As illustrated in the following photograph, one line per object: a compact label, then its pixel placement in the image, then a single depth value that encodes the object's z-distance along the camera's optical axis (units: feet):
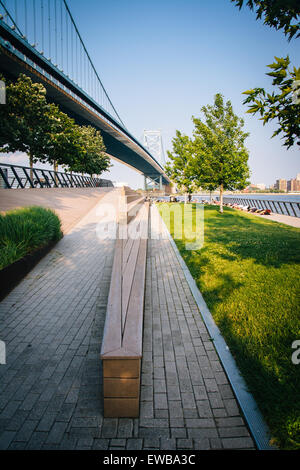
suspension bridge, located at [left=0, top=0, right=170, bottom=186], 74.54
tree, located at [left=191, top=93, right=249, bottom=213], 60.18
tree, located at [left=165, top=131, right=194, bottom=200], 98.89
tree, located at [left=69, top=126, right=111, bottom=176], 99.85
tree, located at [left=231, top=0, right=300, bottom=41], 9.11
